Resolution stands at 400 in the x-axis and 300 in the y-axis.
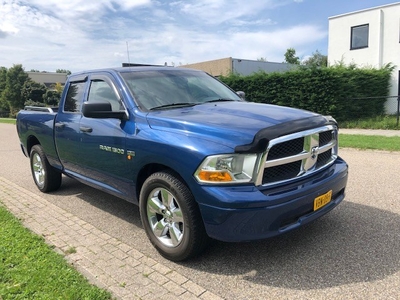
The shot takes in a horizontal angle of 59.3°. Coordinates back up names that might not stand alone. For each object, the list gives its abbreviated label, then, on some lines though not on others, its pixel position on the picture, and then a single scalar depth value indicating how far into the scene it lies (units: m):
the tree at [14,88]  46.06
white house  19.97
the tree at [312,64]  15.98
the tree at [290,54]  71.16
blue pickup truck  2.94
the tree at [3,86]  48.23
